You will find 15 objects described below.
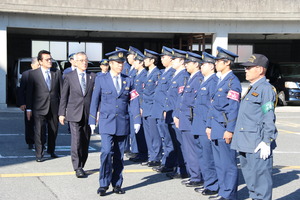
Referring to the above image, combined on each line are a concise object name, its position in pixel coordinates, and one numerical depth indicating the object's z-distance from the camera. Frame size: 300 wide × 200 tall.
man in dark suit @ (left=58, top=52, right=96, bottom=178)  7.66
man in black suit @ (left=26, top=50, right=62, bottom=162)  8.84
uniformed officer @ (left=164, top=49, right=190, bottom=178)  7.52
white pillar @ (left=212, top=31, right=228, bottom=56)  20.86
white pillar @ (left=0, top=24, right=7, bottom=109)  18.30
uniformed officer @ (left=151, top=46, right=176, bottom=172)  8.03
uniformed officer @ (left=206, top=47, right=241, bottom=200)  5.88
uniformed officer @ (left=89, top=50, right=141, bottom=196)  6.38
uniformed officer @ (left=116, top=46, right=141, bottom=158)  9.27
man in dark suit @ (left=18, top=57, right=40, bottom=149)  9.55
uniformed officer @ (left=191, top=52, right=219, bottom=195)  6.54
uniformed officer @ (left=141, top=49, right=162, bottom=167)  8.58
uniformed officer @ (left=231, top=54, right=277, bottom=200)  4.98
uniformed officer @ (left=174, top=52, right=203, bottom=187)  6.99
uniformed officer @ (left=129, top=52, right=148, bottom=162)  9.07
